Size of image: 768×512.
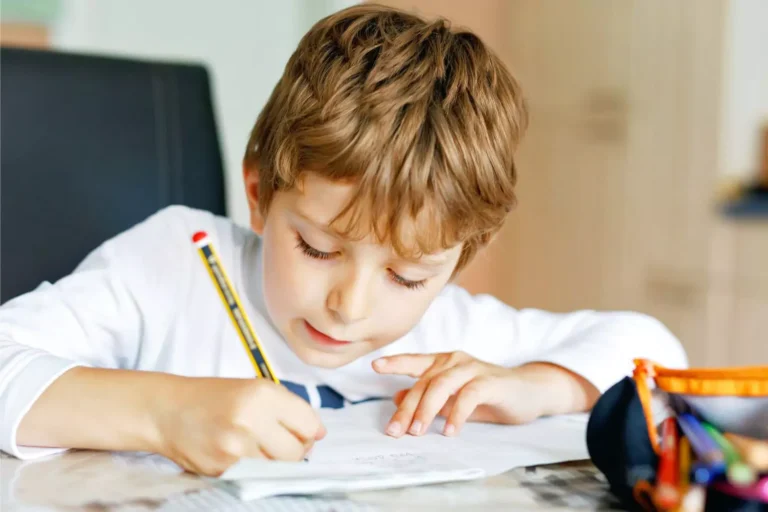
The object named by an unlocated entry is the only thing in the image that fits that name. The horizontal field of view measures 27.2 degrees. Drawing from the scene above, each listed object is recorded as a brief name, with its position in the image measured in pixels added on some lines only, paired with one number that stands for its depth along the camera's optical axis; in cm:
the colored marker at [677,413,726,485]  79
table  83
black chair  127
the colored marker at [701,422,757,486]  78
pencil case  82
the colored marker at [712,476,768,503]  78
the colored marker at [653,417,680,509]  80
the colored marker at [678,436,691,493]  80
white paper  85
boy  91
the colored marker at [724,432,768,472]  78
